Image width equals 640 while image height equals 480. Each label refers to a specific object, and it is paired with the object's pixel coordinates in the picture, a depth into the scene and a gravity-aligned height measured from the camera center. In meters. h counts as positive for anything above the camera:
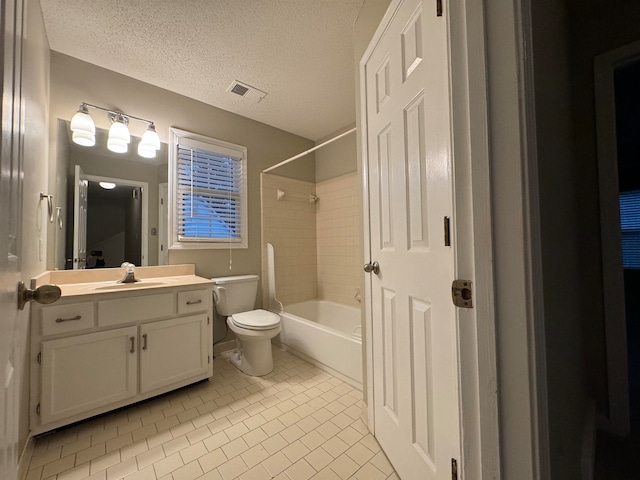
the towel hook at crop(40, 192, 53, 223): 1.59 +0.30
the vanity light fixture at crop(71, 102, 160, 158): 1.75 +0.89
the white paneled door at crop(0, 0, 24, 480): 0.44 +0.07
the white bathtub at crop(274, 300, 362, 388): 1.85 -0.82
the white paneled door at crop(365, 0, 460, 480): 0.77 -0.01
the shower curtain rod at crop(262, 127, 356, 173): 2.63 +0.85
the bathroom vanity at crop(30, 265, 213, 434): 1.30 -0.57
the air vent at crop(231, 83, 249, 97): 2.15 +1.39
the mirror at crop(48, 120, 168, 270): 1.76 +0.34
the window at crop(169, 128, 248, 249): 2.24 +0.54
